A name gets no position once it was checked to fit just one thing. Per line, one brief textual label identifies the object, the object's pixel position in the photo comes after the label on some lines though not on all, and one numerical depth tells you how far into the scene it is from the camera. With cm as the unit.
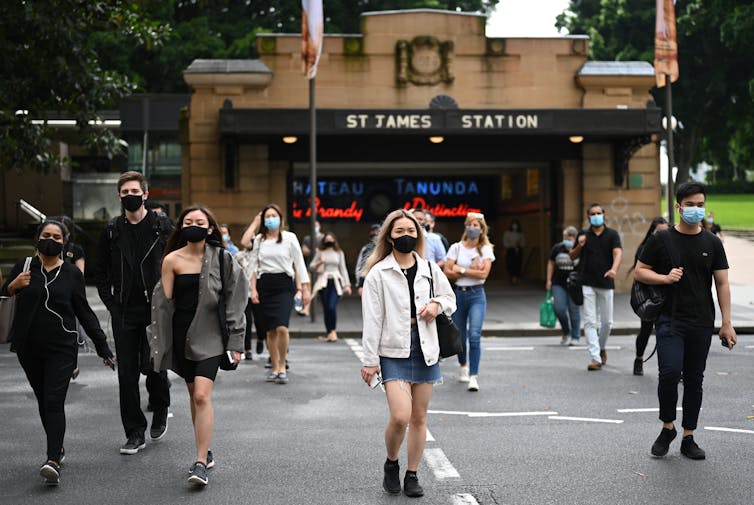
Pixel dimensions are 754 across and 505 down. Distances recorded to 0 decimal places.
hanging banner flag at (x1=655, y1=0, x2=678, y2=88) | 1892
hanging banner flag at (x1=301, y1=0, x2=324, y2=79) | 1856
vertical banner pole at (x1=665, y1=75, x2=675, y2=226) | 1841
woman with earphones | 667
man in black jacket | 733
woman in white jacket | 605
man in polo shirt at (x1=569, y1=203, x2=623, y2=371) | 1188
